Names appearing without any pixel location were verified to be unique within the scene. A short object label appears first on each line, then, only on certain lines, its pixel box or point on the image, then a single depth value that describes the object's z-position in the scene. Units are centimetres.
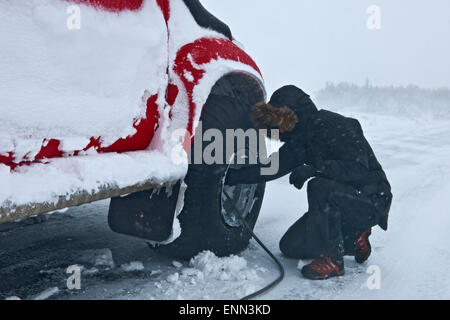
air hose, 201
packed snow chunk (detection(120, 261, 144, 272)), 224
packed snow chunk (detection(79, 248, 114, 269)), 228
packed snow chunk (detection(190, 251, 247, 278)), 220
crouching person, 230
